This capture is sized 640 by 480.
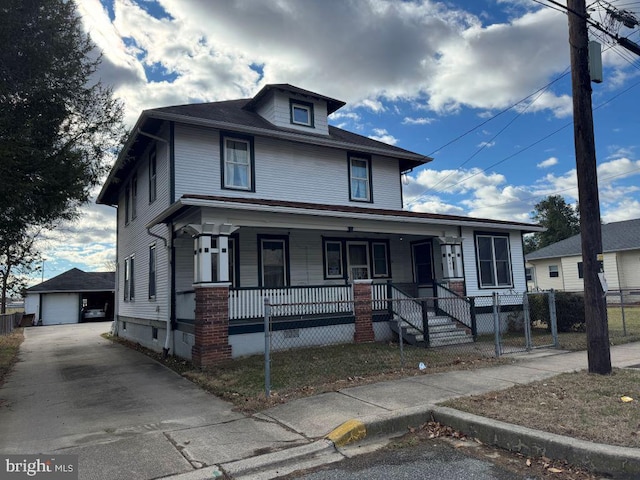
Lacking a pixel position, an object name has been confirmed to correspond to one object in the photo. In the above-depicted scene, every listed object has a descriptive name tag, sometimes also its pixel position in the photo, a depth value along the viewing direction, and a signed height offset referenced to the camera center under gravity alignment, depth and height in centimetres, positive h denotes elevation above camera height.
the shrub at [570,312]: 1404 -100
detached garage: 3522 +0
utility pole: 748 +144
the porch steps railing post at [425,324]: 1146 -98
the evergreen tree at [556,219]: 5359 +743
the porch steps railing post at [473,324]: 1223 -111
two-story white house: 1059 +169
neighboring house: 2791 +126
